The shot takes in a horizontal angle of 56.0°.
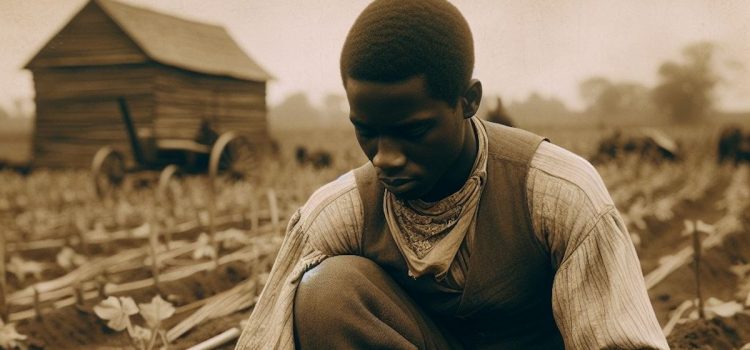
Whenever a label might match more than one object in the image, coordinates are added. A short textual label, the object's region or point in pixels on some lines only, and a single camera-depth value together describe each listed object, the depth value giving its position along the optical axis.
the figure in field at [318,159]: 11.34
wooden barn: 13.24
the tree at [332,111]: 58.37
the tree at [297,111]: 60.25
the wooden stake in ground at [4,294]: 3.00
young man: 1.48
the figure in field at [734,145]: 10.52
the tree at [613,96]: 49.69
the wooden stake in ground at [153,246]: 3.10
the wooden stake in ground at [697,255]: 2.55
